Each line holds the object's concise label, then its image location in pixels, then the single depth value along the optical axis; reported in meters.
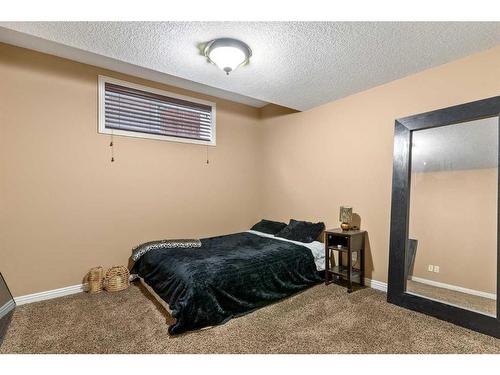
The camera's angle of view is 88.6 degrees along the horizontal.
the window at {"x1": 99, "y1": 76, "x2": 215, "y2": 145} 3.13
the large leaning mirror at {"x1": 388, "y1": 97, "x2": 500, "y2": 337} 2.14
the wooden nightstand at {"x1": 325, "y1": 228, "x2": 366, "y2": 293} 2.93
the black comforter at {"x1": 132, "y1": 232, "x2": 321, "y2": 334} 2.16
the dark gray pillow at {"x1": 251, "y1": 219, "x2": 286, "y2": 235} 3.93
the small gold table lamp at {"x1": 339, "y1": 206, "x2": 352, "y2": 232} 3.12
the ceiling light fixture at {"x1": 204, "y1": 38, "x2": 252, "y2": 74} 2.10
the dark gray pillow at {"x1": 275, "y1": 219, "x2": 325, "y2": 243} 3.46
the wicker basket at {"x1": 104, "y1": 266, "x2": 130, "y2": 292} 2.94
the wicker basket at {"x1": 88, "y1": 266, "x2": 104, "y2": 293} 2.90
